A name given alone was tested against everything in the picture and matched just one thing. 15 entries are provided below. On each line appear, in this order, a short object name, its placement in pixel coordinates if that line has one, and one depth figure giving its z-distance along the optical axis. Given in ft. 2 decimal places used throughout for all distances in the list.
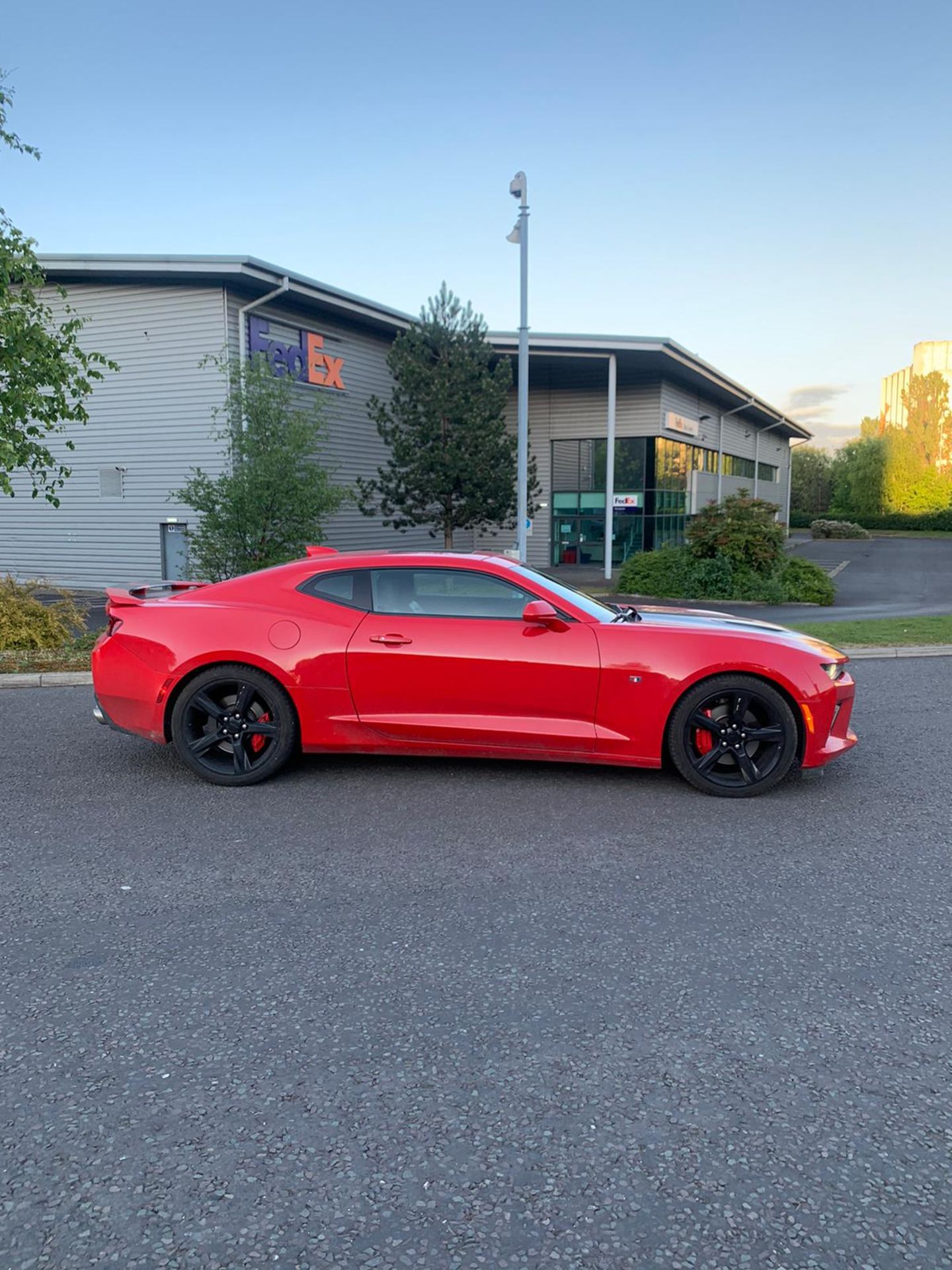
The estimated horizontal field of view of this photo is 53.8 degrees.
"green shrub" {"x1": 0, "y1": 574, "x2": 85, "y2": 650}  35.42
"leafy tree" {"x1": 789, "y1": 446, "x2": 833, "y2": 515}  296.30
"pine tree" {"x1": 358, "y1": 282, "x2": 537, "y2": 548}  74.69
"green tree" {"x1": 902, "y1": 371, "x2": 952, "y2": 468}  279.08
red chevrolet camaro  18.06
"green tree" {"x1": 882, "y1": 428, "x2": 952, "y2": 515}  255.29
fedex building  66.08
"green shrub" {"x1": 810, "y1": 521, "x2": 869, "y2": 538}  204.33
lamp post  55.16
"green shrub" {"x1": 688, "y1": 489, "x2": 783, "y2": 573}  63.67
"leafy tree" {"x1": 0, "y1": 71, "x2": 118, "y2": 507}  33.73
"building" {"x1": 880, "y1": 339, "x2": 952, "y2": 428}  473.67
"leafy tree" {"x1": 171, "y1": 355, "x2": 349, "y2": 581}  47.60
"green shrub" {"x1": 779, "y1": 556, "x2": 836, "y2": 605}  62.90
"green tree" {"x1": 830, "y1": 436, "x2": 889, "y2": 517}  260.01
